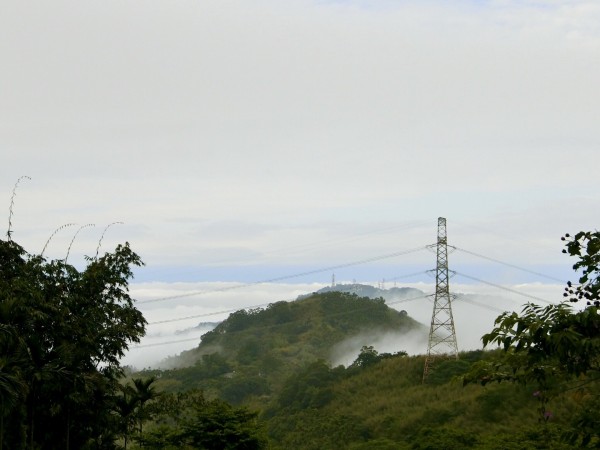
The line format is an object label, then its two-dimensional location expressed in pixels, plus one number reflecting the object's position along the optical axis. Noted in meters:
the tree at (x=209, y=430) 42.88
